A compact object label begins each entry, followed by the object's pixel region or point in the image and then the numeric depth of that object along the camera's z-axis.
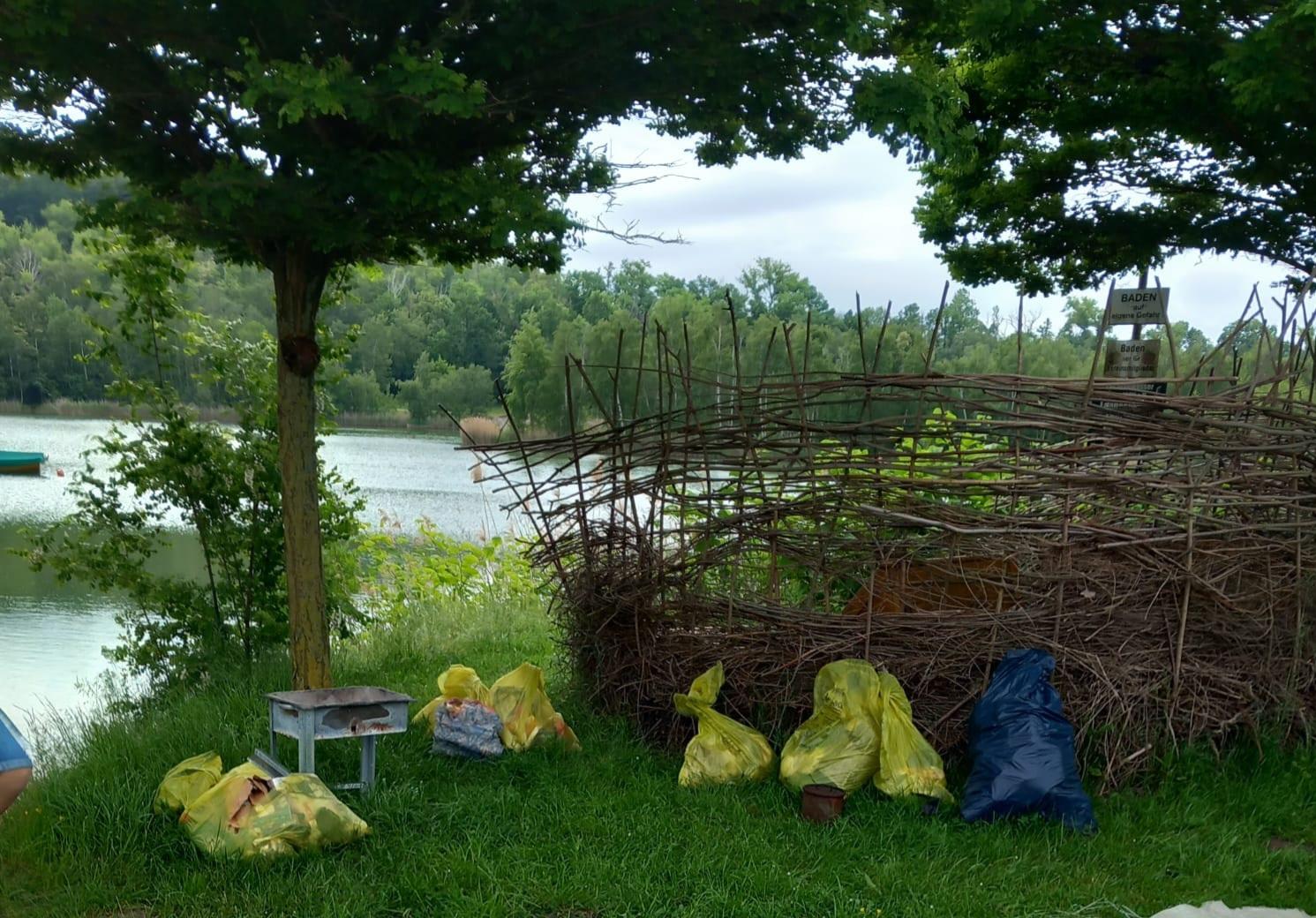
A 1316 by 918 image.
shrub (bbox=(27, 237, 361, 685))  6.46
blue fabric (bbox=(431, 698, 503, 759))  4.96
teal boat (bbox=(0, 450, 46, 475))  23.26
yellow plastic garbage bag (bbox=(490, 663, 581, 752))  5.20
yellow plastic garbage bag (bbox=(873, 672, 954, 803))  4.55
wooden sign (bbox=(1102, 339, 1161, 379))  7.55
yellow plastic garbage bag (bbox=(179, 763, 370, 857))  3.89
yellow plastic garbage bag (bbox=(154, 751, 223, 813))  4.17
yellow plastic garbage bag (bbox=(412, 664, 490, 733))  5.42
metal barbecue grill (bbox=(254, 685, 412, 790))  4.33
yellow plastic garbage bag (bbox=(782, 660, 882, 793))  4.65
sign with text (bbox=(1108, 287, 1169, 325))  7.05
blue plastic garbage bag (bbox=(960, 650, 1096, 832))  4.35
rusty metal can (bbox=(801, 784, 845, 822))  4.39
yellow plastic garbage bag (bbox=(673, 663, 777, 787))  4.80
